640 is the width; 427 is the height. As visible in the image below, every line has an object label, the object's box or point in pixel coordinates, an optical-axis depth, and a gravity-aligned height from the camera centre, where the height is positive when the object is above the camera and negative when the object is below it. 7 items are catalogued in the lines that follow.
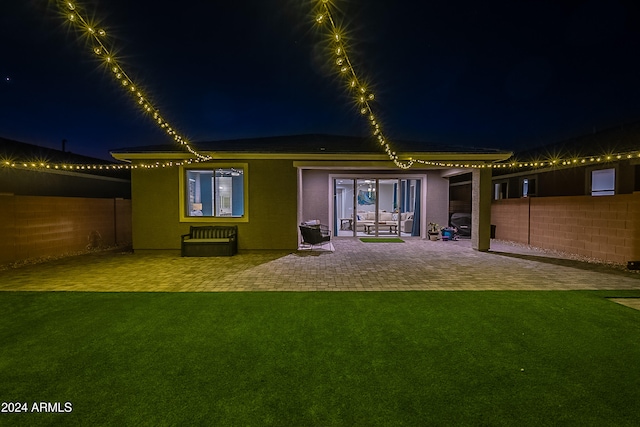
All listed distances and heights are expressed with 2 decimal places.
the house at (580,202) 6.80 +0.13
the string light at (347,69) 3.45 +1.97
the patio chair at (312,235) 8.83 -0.85
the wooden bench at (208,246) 7.89 -1.05
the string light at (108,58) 3.34 +2.02
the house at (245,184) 8.59 +0.62
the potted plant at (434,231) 11.20 -0.92
